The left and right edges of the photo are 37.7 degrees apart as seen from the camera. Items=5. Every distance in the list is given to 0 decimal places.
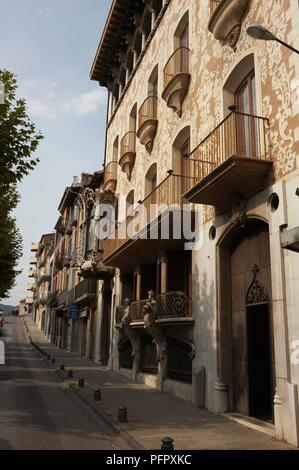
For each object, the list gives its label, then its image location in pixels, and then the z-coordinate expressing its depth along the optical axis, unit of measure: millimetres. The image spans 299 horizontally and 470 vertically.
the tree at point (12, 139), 10617
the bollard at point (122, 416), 9496
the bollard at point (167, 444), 6344
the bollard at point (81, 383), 14992
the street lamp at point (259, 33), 6750
